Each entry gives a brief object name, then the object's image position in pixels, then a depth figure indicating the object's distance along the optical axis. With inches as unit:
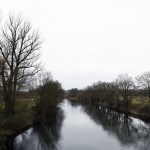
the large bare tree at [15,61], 1059.7
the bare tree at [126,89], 2464.3
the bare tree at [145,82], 1925.0
